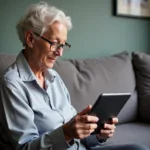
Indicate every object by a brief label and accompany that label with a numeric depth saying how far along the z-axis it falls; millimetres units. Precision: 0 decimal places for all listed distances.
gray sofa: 1709
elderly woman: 1160
